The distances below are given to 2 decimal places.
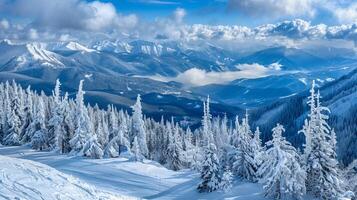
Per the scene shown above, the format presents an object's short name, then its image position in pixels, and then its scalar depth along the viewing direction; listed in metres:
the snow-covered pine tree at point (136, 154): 70.19
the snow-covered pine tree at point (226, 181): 49.72
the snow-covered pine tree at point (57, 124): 78.38
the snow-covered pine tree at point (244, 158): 53.53
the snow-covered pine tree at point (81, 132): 71.25
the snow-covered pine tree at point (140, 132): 98.05
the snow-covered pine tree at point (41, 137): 83.69
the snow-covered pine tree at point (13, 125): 90.00
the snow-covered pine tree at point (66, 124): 78.94
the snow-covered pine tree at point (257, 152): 52.02
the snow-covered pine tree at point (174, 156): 97.31
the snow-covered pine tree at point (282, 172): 42.91
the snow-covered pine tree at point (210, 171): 50.81
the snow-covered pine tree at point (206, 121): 78.43
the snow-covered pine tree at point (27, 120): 91.75
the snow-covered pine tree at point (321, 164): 43.00
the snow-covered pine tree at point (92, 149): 69.44
